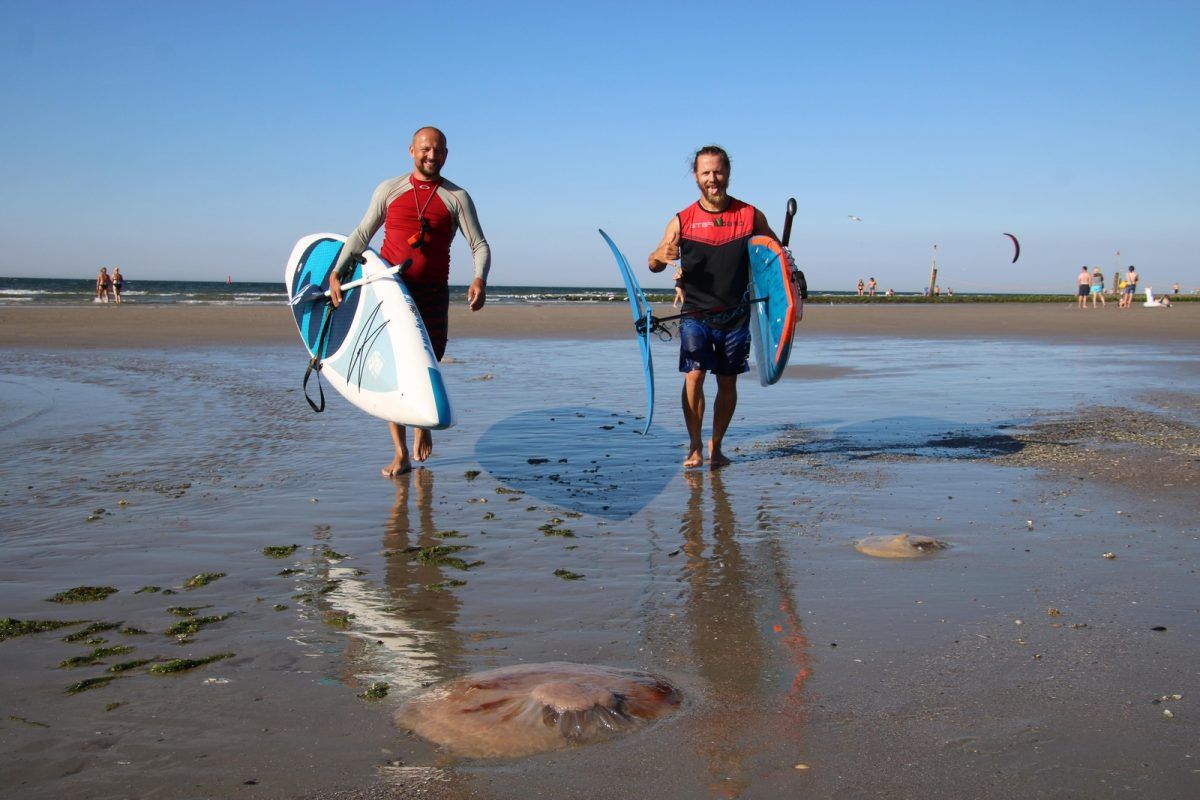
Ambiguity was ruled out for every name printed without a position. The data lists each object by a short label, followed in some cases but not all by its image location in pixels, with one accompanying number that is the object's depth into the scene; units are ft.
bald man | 19.89
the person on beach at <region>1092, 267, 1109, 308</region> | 122.01
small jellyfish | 14.08
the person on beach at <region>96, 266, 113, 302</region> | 121.80
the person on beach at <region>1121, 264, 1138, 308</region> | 117.80
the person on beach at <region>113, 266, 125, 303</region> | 122.52
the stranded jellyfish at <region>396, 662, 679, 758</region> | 8.42
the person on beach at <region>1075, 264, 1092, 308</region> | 119.34
